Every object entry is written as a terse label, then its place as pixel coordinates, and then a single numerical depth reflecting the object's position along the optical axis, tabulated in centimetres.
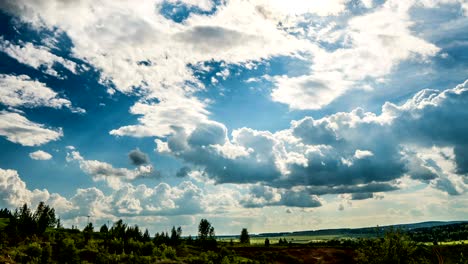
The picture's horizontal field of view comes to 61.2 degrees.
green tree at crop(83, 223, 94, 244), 16648
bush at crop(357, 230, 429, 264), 4953
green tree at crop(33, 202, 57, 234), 16885
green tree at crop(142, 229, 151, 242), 17580
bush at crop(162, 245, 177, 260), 11795
